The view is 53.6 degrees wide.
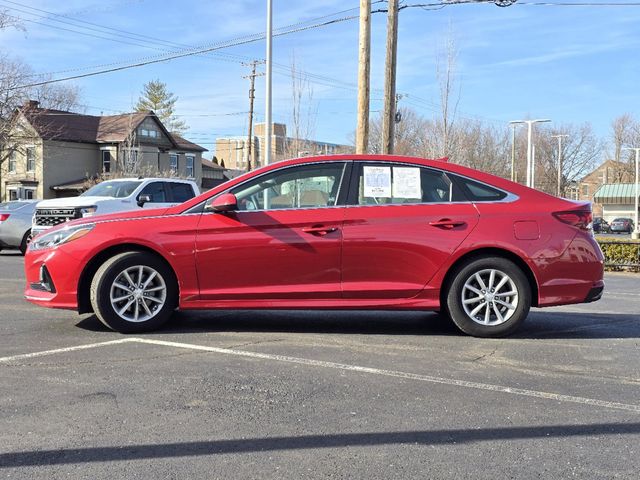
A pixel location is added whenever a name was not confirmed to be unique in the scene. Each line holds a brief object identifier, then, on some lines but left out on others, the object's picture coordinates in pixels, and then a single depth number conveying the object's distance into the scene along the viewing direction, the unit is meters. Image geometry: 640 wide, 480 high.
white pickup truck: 11.57
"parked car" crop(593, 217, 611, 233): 59.97
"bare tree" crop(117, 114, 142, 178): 42.25
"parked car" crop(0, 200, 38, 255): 15.84
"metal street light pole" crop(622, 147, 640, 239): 37.43
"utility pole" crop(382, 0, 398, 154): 14.81
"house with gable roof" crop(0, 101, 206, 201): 42.75
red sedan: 5.81
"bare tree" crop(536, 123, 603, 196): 66.56
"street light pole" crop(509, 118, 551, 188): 24.48
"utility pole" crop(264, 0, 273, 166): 19.19
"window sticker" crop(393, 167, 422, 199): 5.98
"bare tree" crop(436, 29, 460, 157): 20.79
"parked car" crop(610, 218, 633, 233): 59.59
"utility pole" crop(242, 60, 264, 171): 43.45
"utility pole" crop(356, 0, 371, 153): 14.70
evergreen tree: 76.75
